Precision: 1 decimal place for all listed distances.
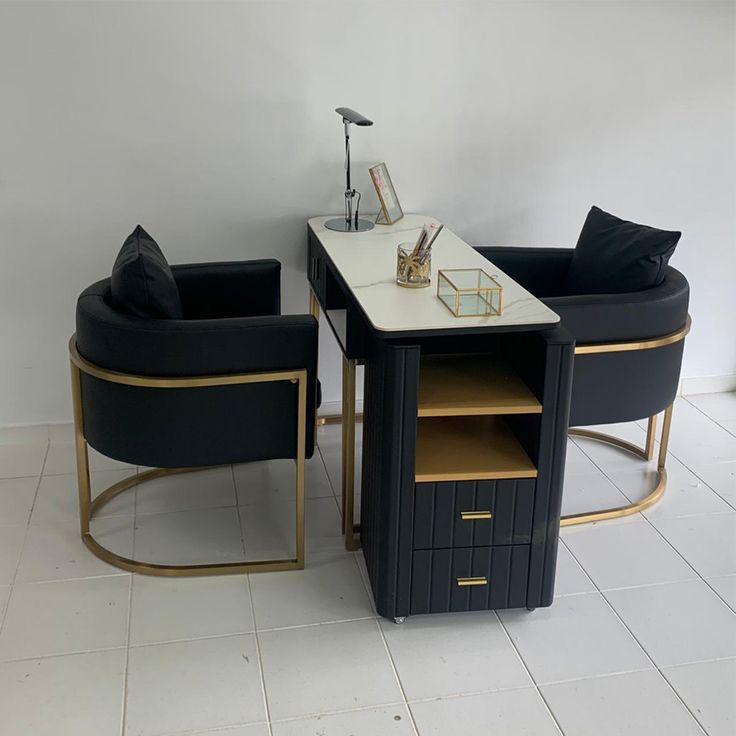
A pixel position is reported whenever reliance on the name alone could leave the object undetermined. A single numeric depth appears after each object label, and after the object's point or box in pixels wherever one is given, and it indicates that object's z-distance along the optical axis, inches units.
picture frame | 125.1
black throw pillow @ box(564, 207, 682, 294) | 110.0
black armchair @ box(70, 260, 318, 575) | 95.2
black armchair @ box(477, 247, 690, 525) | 105.9
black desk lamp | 124.2
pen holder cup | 100.1
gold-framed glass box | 91.8
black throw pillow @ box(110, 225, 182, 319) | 95.0
